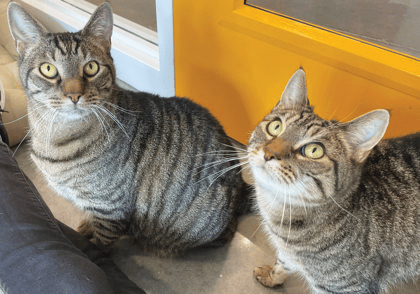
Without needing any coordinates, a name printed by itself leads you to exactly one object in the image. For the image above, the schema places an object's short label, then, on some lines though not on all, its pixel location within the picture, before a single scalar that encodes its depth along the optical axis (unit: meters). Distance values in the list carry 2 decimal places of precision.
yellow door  0.48
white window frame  0.69
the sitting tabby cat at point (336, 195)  0.35
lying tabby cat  0.40
